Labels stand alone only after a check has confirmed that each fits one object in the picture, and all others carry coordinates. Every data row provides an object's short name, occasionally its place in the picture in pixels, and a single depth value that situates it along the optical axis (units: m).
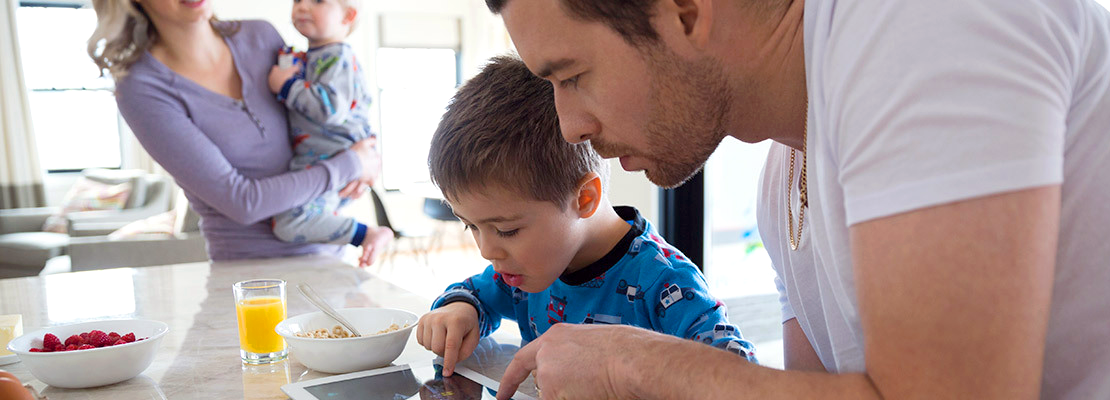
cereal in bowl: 1.17
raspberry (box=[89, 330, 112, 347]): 1.12
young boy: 1.21
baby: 2.10
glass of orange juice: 1.20
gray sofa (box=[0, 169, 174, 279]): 5.84
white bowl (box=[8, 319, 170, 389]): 1.04
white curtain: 7.33
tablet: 1.02
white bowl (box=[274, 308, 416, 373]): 1.11
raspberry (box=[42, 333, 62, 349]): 1.10
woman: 1.89
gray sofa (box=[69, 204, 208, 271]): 3.67
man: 0.59
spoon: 1.22
